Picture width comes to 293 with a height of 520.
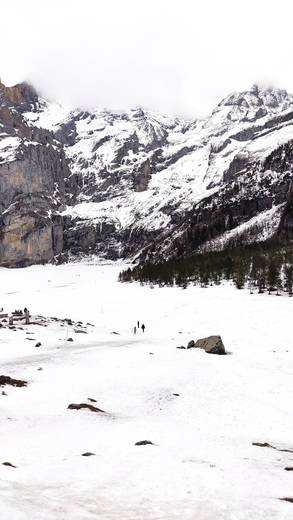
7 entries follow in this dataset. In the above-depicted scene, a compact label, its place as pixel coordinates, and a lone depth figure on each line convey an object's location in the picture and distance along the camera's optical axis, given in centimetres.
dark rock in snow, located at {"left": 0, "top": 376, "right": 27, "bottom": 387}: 2473
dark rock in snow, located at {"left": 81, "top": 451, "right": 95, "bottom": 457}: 1441
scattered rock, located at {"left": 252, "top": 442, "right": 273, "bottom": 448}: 1694
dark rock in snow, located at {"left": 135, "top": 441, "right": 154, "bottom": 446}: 1564
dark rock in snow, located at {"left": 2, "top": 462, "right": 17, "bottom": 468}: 1269
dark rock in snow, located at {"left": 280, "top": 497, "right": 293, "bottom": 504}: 1046
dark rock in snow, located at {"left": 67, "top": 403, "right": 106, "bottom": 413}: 2116
